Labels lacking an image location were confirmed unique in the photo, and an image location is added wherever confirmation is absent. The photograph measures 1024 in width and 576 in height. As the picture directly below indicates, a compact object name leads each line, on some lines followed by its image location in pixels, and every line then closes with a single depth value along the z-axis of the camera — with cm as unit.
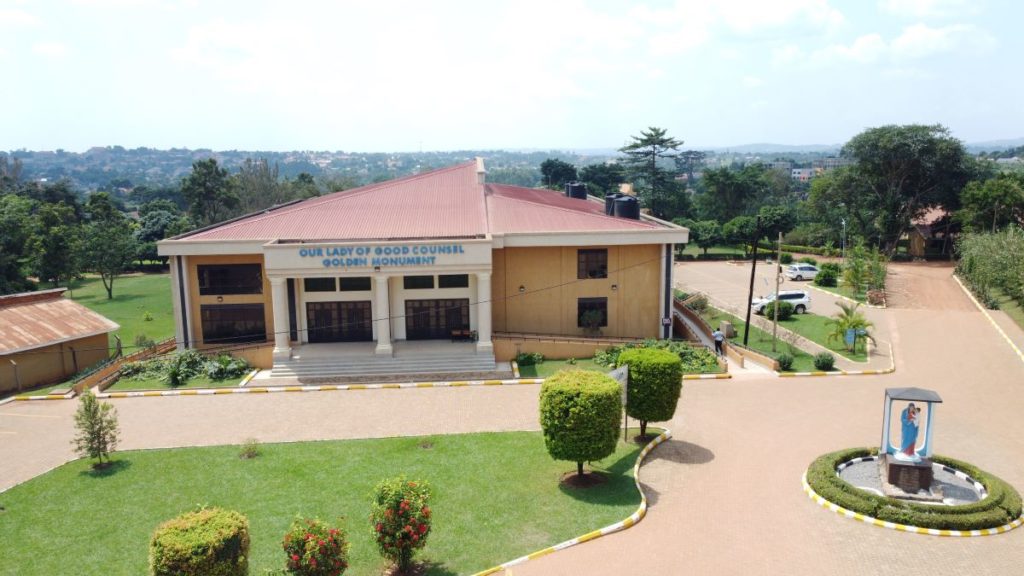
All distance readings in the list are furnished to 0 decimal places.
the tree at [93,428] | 2034
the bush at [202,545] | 1186
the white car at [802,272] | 5094
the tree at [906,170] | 5550
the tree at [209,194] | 7975
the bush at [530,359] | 3069
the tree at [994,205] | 5028
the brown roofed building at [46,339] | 2948
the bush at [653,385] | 2012
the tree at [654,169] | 7762
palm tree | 3142
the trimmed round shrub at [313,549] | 1269
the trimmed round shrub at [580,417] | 1725
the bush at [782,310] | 3747
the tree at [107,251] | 5800
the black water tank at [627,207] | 3566
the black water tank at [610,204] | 3631
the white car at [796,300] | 3941
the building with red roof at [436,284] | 3116
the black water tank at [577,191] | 4603
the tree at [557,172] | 11162
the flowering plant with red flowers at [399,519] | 1383
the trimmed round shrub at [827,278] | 4772
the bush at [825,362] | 2884
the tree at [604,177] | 10575
